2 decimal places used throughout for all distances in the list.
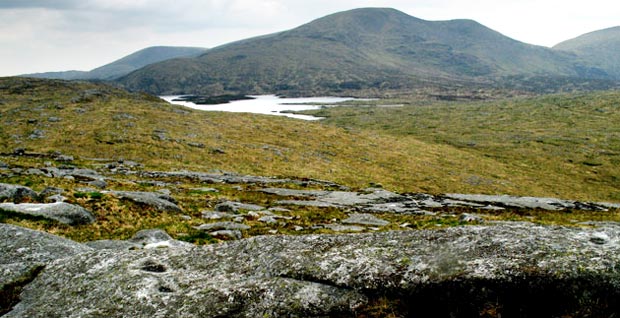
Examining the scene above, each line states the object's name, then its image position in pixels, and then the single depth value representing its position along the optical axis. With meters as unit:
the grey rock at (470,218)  28.58
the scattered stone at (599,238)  8.36
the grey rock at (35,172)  36.66
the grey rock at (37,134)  64.94
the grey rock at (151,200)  26.62
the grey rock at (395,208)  36.12
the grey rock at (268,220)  27.00
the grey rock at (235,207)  29.44
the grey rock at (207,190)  38.42
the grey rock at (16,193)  21.55
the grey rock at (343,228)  25.55
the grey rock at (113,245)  15.50
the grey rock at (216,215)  26.89
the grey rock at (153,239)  15.74
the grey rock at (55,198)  22.79
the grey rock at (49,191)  24.48
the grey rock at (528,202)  44.69
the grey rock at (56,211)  18.79
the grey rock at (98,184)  33.31
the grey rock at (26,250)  9.89
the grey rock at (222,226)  23.13
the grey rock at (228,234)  21.14
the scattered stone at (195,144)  70.88
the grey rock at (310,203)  36.43
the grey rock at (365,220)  29.02
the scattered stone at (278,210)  31.78
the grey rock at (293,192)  41.86
